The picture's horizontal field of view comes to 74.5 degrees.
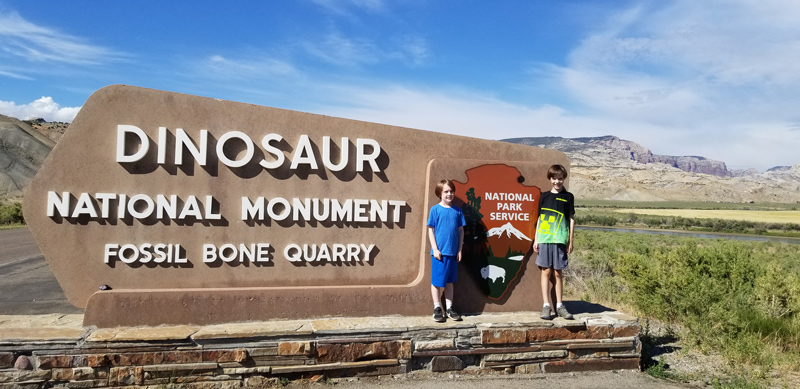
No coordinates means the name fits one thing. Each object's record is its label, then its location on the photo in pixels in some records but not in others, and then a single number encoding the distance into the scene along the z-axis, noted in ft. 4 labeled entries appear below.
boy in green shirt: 18.28
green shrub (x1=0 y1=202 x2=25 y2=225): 89.94
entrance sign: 15.61
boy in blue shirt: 17.01
